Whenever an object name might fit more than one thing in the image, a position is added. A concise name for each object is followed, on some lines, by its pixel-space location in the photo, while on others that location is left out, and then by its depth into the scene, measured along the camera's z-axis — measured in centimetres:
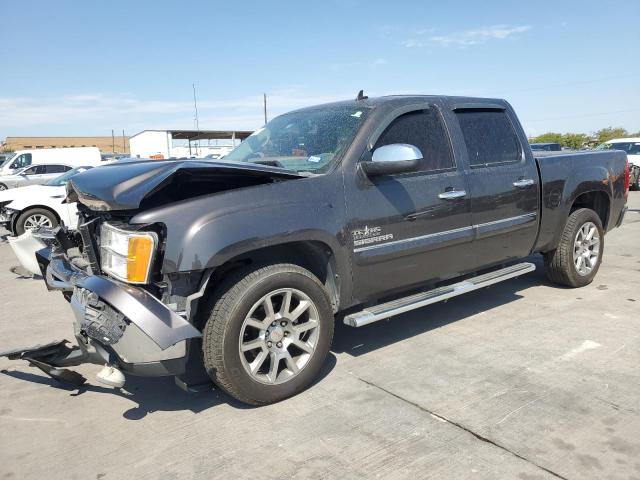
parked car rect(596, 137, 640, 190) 1775
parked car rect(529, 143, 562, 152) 2078
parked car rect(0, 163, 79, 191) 1811
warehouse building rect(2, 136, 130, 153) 6881
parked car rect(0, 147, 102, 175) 2108
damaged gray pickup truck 279
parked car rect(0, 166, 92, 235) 980
